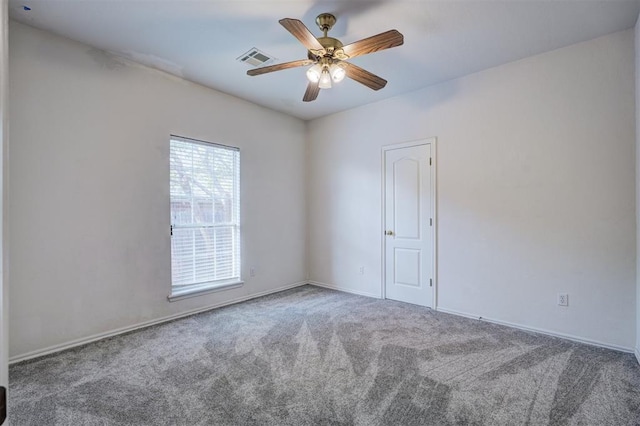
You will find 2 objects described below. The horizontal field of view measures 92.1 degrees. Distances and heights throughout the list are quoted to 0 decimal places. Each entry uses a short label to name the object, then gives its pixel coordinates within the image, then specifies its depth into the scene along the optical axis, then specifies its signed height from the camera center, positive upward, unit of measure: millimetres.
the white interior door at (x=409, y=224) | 3934 -152
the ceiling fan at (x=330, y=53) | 2154 +1233
